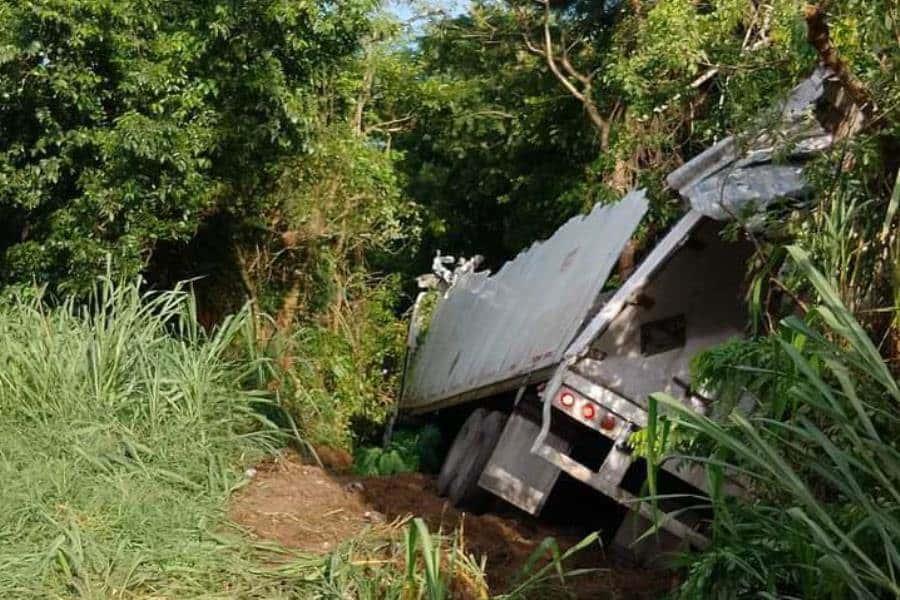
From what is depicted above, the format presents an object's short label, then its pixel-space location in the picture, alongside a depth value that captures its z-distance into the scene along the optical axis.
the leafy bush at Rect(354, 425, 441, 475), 11.01
